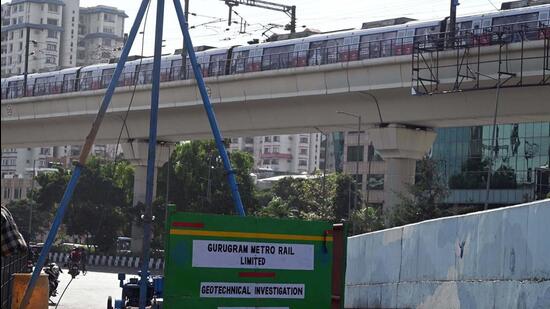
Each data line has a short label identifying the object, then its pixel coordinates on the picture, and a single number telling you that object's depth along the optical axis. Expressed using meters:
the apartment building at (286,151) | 191.25
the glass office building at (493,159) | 82.62
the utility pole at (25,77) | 61.20
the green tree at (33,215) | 99.12
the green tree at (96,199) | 74.88
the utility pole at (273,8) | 53.62
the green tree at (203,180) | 74.69
